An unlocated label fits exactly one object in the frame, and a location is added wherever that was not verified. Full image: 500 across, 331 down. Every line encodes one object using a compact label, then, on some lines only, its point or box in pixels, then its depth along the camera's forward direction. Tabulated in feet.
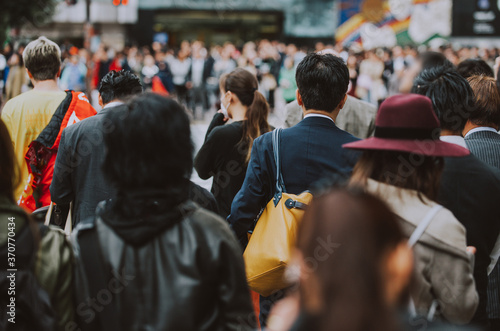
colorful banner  90.94
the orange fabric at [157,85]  54.39
